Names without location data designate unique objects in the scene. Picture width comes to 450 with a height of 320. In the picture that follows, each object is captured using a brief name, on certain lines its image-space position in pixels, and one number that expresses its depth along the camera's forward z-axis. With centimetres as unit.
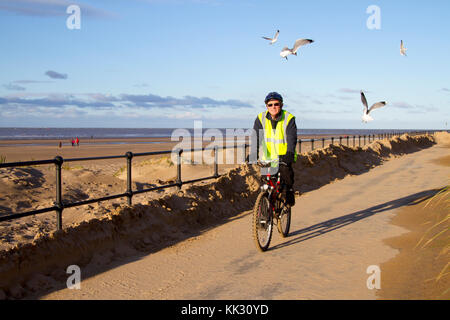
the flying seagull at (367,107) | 928
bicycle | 672
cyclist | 700
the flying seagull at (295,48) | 1167
